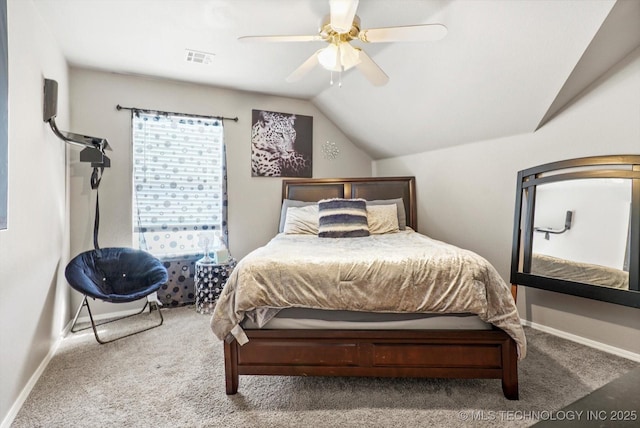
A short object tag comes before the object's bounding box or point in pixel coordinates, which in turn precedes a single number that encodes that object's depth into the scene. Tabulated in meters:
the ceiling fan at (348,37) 1.64
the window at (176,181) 3.29
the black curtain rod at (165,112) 3.20
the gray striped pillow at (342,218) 3.07
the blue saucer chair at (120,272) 2.51
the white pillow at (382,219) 3.27
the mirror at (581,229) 2.03
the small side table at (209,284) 3.19
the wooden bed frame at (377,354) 1.69
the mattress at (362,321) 1.72
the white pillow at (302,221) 3.30
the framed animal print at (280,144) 3.86
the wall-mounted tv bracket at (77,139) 2.21
